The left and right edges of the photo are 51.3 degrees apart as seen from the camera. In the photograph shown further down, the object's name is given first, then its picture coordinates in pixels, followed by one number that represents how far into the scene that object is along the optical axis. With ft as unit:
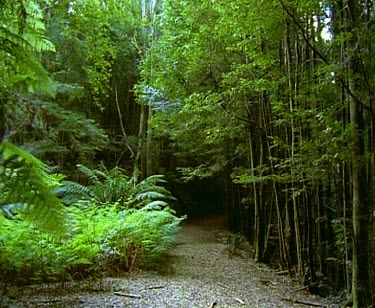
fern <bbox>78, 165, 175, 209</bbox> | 24.58
